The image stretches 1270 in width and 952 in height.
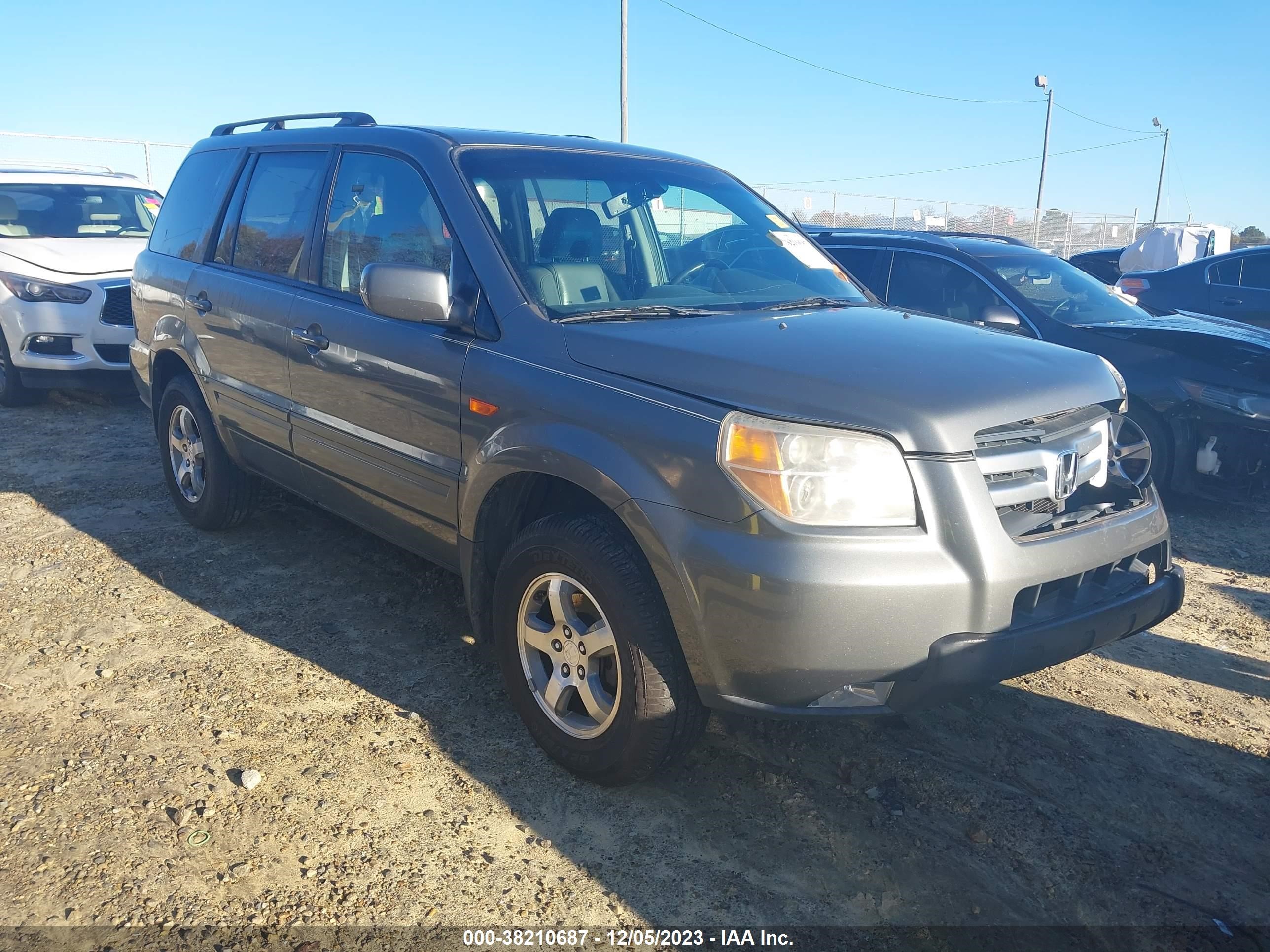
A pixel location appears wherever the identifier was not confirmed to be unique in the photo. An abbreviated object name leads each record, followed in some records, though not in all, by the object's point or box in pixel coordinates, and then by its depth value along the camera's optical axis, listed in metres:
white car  8.03
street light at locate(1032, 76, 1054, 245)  31.33
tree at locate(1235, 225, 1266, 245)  44.88
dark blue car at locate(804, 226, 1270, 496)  5.86
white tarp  16.89
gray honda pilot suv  2.49
